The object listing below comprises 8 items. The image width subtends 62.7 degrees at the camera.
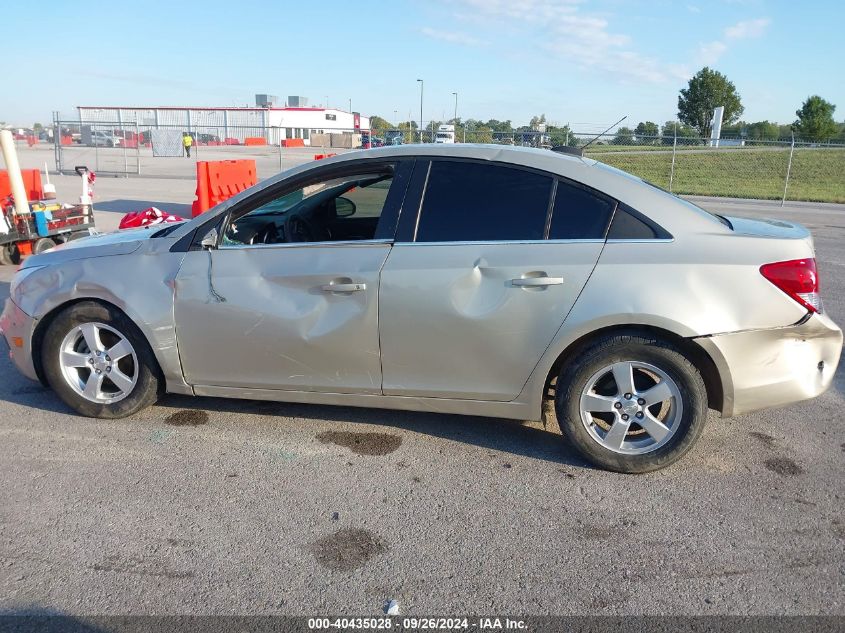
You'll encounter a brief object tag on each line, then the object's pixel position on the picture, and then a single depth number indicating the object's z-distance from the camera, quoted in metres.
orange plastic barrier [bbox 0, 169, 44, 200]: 11.51
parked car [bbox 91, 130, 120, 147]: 38.26
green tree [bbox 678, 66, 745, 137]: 66.31
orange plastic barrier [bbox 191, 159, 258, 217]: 12.52
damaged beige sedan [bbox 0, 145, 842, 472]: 3.52
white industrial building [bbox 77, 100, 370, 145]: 66.56
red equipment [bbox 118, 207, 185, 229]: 9.87
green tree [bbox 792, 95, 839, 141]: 56.53
